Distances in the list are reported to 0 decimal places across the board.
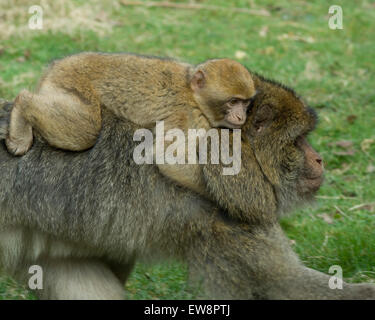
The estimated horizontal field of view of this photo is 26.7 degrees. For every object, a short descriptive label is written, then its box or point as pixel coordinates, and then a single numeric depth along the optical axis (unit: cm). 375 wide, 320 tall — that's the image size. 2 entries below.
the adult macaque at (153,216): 473
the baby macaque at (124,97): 475
